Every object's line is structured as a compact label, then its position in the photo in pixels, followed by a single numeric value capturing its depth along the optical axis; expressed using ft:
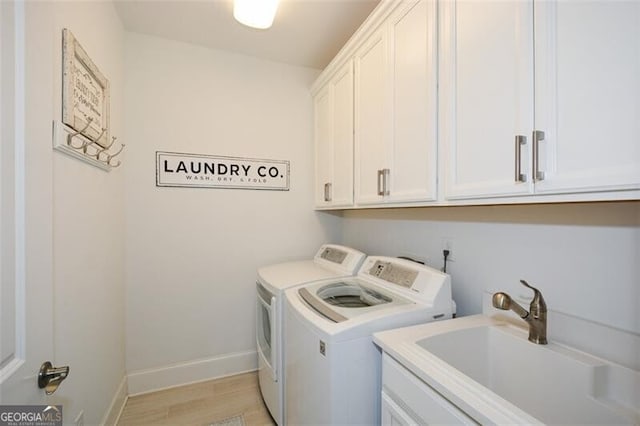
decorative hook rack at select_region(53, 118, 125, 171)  3.38
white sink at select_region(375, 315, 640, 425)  2.44
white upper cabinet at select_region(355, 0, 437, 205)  3.90
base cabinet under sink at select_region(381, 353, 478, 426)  2.50
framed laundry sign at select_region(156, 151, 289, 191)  6.95
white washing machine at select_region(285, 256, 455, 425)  3.54
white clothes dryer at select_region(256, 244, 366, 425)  5.30
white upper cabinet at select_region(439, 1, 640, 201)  2.12
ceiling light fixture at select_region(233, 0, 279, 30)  4.89
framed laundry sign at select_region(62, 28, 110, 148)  3.63
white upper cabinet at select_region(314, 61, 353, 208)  6.10
